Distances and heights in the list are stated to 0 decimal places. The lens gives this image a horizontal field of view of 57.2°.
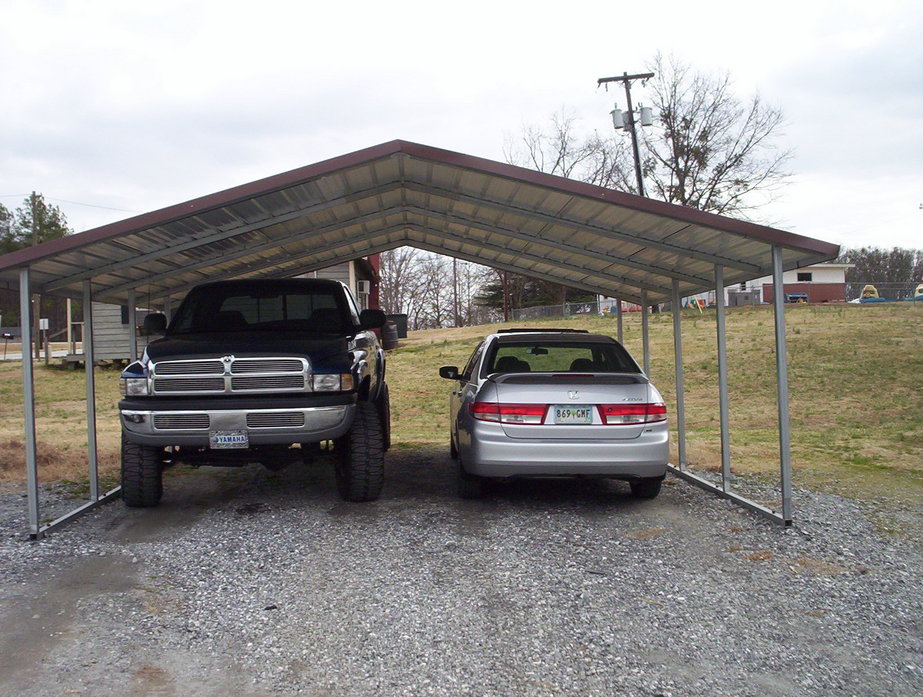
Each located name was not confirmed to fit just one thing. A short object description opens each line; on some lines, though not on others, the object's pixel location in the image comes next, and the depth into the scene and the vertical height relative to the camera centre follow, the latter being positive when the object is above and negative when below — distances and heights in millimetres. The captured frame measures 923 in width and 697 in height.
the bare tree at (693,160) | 40094 +8552
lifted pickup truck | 6695 -443
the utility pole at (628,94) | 27266 +8111
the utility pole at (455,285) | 61862 +4378
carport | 6660 +1046
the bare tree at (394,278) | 62031 +5018
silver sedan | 6859 -704
